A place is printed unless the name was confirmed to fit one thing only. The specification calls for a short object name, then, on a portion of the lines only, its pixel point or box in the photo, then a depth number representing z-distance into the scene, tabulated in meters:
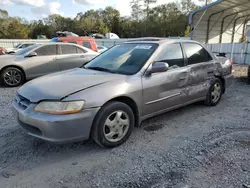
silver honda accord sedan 2.65
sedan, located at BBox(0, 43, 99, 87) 6.87
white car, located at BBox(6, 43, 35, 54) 15.28
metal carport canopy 13.71
